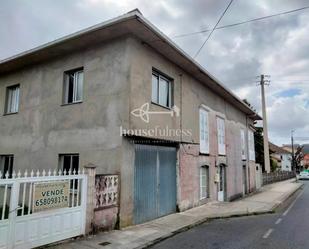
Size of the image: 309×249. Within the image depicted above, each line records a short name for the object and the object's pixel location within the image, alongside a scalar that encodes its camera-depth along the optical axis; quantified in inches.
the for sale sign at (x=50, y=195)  247.3
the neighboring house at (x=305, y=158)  3732.3
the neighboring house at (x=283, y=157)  3045.0
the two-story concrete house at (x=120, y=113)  345.7
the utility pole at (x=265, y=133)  1230.1
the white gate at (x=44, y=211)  225.5
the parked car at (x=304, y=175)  1815.8
